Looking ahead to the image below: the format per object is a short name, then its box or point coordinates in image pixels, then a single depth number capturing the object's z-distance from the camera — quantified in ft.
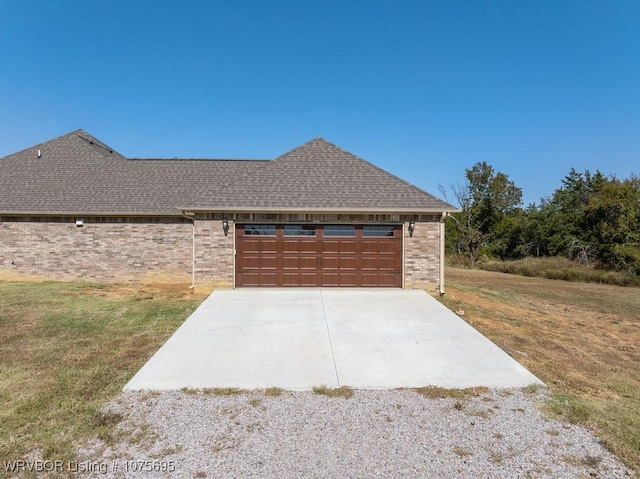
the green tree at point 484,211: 120.37
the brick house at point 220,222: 39.27
